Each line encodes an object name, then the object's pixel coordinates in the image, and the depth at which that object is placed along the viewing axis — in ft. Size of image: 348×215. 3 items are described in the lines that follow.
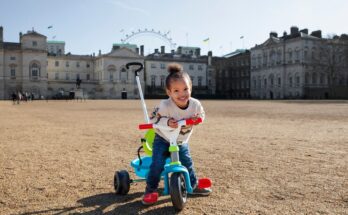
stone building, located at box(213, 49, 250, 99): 294.25
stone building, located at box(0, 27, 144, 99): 261.44
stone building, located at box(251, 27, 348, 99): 239.50
